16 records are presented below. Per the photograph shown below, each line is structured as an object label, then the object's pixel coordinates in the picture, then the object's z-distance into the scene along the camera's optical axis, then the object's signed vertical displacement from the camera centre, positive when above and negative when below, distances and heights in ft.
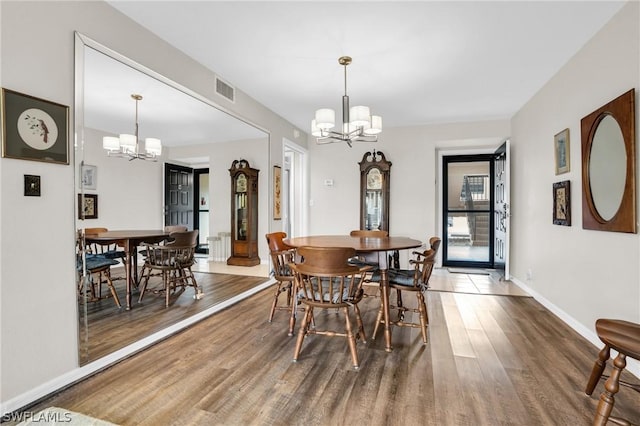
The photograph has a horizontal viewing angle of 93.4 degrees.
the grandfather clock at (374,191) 17.58 +1.26
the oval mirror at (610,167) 6.74 +1.12
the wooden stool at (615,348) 4.56 -2.15
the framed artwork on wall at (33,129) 5.21 +1.55
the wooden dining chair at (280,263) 9.36 -1.60
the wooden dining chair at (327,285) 6.73 -1.80
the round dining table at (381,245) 7.84 -0.94
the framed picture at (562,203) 9.59 +0.29
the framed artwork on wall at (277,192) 14.96 +1.05
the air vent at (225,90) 10.81 +4.55
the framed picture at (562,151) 9.72 +2.04
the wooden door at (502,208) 14.98 +0.21
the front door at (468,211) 18.57 +0.06
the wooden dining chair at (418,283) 8.18 -1.97
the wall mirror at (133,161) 6.66 +1.66
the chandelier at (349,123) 9.12 +2.86
